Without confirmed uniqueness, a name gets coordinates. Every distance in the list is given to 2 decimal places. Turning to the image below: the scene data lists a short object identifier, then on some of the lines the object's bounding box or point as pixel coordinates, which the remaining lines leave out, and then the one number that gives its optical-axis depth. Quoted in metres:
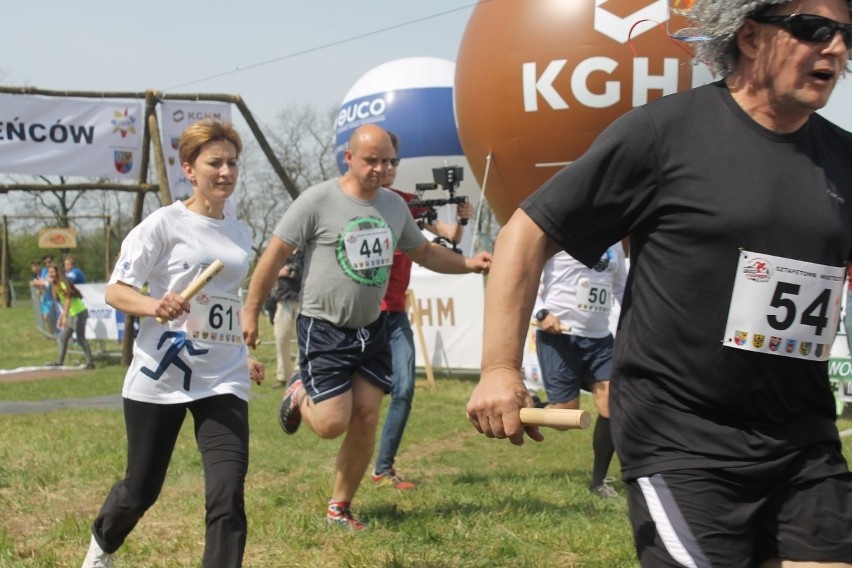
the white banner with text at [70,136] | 11.03
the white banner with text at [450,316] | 12.81
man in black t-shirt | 2.21
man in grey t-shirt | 4.95
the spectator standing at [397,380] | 6.24
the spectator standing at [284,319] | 12.23
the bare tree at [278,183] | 48.28
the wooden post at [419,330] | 12.02
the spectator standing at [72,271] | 18.41
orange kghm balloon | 12.27
